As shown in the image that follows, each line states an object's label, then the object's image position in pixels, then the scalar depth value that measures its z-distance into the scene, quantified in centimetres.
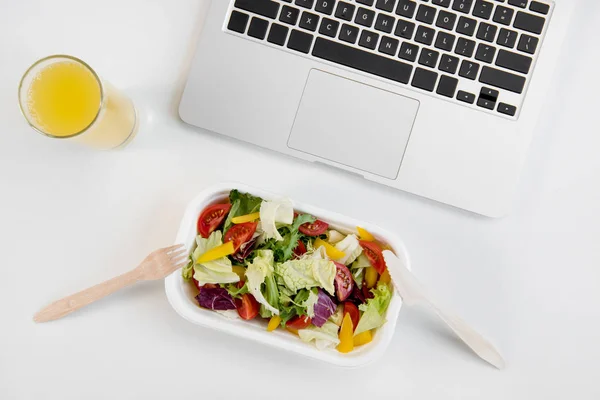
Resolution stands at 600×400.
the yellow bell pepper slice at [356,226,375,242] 76
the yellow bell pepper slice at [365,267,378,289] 78
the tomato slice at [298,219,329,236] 77
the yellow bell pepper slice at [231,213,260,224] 75
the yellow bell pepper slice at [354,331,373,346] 75
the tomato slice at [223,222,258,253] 76
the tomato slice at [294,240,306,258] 78
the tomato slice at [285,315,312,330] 76
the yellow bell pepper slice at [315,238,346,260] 76
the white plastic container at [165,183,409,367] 73
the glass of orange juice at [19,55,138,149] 74
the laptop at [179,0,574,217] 78
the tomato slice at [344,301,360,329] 77
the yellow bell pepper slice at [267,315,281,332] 76
